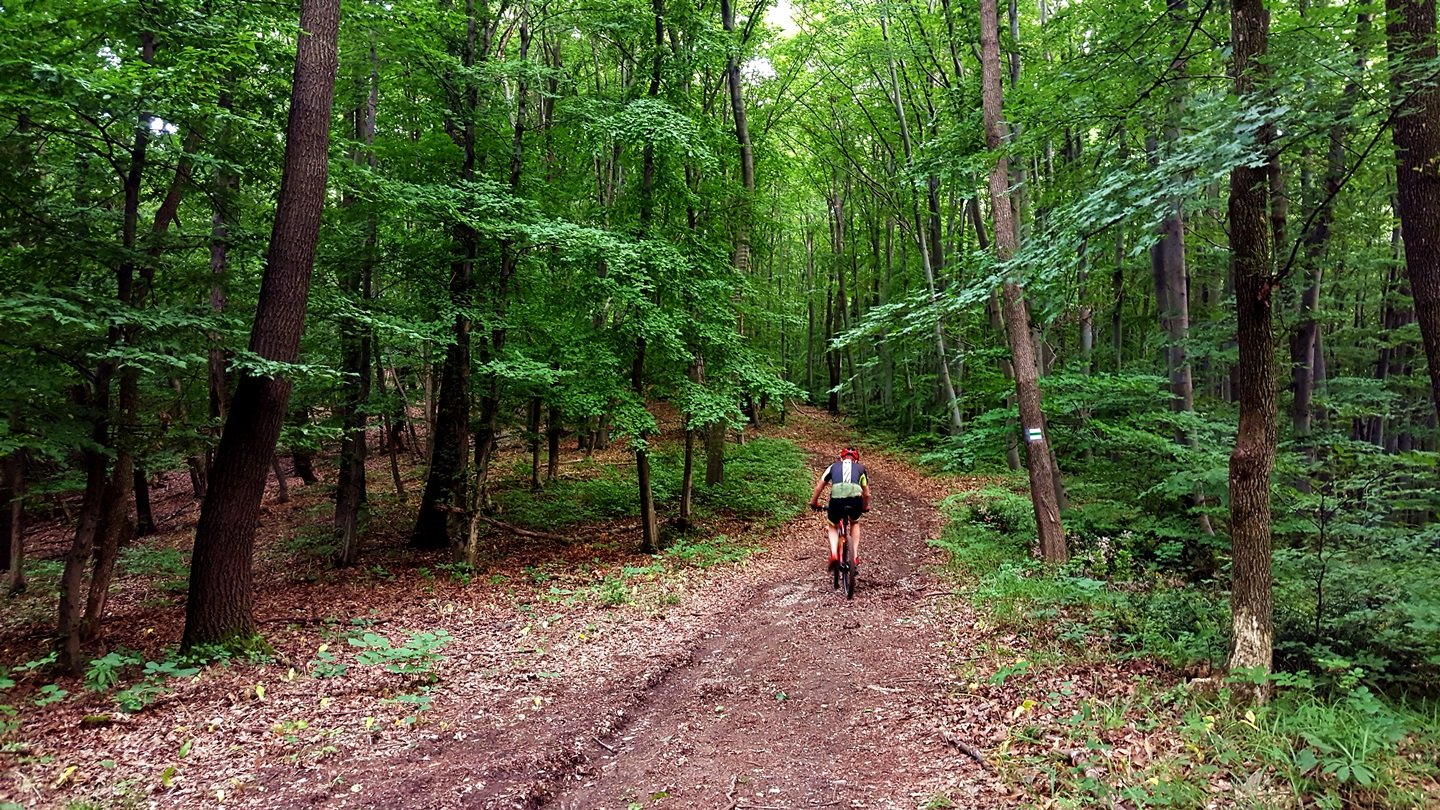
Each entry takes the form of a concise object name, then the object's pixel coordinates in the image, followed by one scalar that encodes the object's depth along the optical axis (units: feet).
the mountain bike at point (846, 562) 27.73
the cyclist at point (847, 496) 27.89
